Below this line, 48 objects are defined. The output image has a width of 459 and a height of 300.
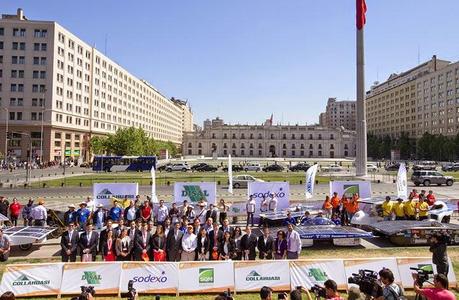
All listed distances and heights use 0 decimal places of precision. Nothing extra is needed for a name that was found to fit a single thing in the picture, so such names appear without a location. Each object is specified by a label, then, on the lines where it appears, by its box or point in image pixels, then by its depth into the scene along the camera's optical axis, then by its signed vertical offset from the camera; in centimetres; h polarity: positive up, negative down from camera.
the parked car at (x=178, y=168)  7112 -98
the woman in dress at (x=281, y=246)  1197 -259
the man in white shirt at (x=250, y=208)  1962 -231
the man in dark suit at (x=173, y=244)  1229 -262
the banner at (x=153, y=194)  2073 -174
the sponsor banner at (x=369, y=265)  1054 -280
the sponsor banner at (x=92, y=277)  1002 -303
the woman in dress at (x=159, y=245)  1195 -262
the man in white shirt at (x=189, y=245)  1216 -262
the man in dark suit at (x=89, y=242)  1212 -253
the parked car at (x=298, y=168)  7519 -89
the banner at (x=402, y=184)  2083 -108
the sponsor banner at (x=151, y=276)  1018 -305
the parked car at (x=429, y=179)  4247 -163
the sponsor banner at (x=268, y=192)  2088 -158
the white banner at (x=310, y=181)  2084 -96
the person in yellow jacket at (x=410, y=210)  1770 -212
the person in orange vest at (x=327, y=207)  1994 -231
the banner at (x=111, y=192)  2005 -157
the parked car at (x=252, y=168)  7216 -91
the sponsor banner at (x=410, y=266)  1070 -285
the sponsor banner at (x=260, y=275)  1033 -304
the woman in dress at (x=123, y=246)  1164 -258
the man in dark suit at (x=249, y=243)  1219 -256
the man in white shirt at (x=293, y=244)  1182 -249
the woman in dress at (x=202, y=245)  1224 -264
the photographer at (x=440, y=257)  953 -235
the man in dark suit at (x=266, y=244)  1222 -258
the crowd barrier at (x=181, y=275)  995 -301
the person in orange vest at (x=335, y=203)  2022 -208
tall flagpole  4571 +825
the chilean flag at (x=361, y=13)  4272 +1734
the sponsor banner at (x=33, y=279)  983 -305
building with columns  16912 +1008
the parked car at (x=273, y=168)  7256 -91
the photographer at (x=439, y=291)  641 -215
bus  6819 -12
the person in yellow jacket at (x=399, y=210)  1780 -215
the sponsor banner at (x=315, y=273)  1031 -297
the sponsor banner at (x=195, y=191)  2094 -155
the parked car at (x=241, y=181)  4131 -194
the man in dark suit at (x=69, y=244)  1204 -260
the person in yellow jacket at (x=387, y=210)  1798 -217
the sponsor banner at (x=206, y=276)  1022 -304
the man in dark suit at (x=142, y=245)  1184 -257
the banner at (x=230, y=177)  2272 -84
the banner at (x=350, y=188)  2219 -141
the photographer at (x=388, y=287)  663 -217
